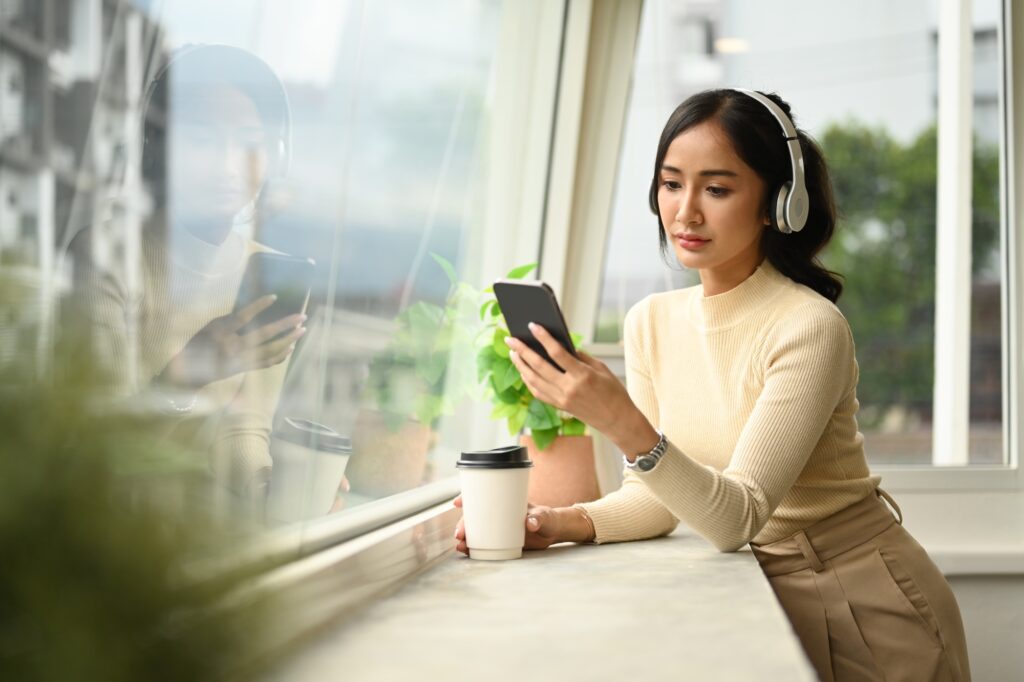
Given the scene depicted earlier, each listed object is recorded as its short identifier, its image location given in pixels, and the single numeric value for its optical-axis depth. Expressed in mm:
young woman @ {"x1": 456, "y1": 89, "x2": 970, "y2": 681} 1551
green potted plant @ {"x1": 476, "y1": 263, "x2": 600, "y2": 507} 1919
